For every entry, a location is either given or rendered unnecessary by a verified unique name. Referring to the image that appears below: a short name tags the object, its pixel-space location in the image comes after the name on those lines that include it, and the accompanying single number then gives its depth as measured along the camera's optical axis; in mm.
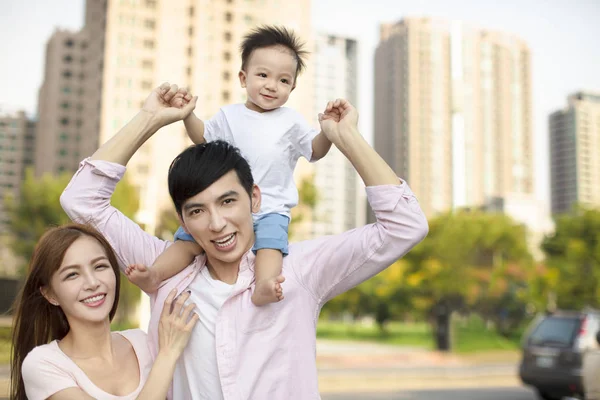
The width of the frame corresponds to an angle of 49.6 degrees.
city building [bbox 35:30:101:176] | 56438
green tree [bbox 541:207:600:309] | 21703
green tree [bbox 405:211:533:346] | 23906
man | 1805
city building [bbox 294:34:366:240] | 86688
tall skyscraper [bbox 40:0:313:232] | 42438
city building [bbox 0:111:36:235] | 63188
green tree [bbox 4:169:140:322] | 21156
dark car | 9953
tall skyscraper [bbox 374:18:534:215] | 72125
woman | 1828
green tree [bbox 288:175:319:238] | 16062
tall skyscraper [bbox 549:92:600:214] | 80438
